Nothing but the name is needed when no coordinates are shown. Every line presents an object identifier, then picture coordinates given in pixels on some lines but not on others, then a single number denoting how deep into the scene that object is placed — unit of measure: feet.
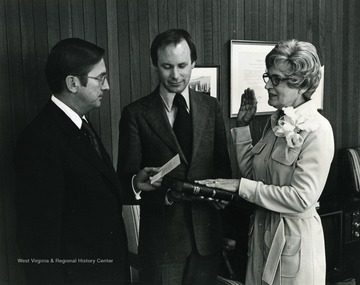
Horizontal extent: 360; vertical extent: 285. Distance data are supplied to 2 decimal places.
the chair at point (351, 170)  13.19
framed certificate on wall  10.94
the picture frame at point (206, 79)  10.09
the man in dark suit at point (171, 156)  6.65
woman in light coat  5.96
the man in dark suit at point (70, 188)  5.14
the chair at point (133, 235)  8.80
